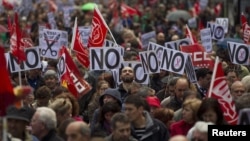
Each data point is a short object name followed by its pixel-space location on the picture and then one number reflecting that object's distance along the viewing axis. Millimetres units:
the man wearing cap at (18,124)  13695
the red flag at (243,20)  24383
